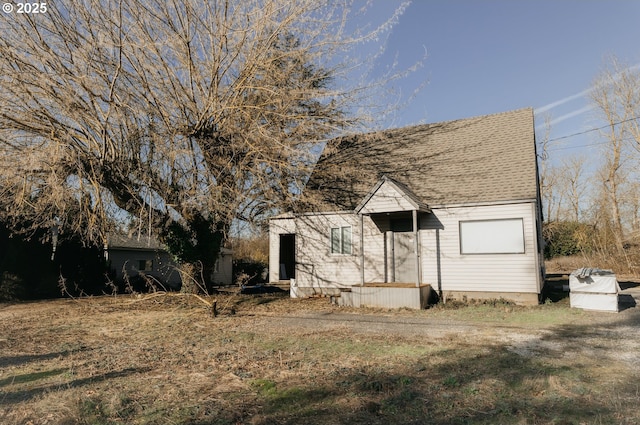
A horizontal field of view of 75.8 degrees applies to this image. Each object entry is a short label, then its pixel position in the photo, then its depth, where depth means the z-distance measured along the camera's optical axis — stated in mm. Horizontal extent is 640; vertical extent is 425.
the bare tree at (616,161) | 30312
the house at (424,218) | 12305
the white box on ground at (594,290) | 10734
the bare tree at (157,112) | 10633
